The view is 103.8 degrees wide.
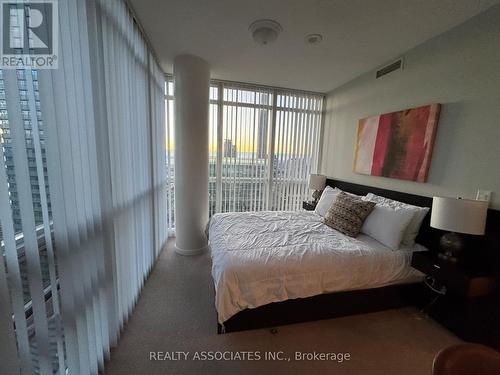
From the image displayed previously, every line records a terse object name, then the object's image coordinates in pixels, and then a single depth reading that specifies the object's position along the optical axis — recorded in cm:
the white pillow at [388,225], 189
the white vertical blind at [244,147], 346
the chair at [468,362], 66
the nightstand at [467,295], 145
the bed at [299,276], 147
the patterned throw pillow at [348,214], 218
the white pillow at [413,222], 192
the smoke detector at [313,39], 202
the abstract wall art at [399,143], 202
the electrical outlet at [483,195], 159
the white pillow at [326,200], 280
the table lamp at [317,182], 346
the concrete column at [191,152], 257
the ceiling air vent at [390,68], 232
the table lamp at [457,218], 144
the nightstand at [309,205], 346
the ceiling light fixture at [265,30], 185
